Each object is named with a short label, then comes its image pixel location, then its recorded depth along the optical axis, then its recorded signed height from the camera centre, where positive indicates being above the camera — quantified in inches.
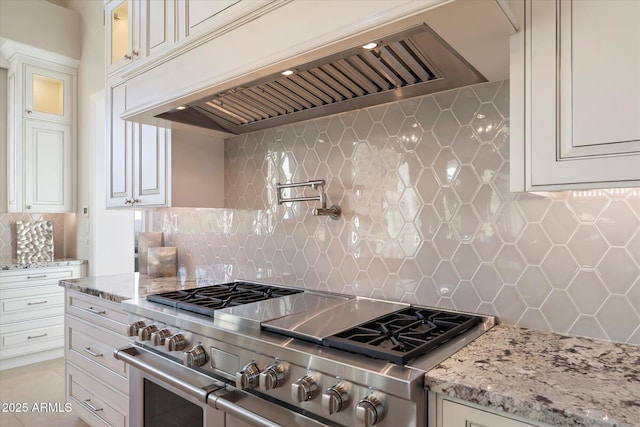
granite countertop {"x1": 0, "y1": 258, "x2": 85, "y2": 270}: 139.5 -16.2
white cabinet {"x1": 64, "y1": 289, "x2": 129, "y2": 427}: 79.3 -30.6
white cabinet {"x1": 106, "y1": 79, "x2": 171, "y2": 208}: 88.2 +13.5
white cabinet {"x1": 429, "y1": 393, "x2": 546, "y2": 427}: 34.0 -17.5
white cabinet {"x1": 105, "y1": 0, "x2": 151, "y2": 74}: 84.1 +42.0
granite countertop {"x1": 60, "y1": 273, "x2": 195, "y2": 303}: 80.3 -14.8
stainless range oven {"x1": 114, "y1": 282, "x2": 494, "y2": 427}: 40.1 -16.4
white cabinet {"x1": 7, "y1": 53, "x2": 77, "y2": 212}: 152.8 +32.6
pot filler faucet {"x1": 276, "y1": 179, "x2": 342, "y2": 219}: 73.6 +3.5
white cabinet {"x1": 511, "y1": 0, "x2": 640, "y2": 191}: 37.3 +11.8
